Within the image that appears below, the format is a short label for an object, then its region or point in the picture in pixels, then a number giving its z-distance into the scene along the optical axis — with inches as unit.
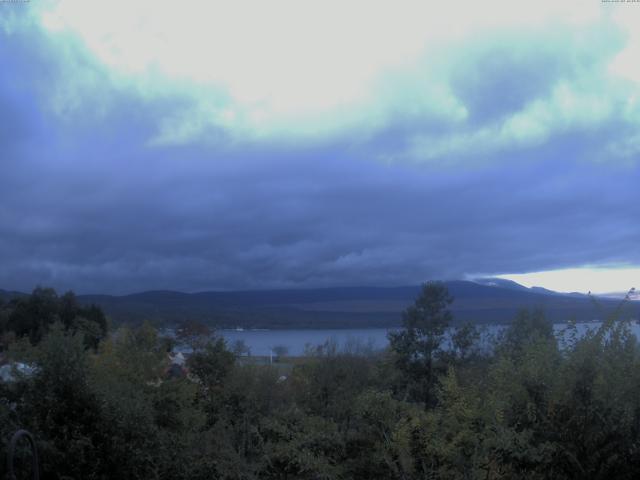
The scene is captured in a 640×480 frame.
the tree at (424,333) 961.5
